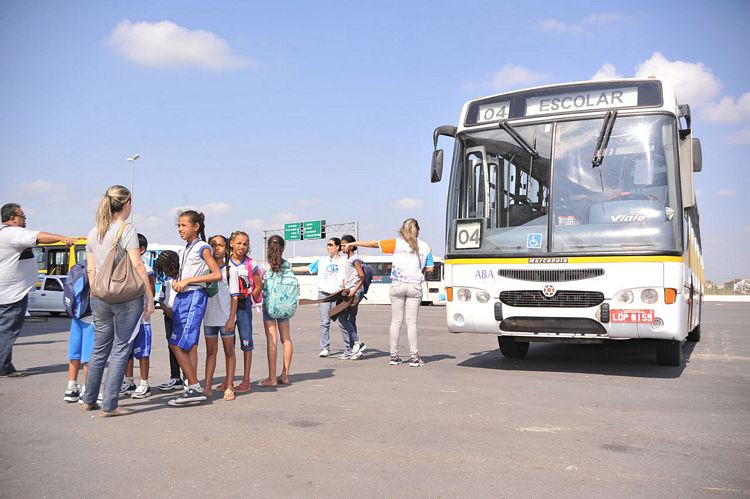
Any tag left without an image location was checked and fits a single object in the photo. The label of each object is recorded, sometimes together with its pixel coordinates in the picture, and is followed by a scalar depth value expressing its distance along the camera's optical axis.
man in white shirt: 8.01
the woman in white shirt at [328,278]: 10.55
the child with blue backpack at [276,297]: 7.48
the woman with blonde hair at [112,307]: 5.83
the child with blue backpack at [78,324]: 6.60
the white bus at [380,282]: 37.56
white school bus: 8.03
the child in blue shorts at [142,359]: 6.90
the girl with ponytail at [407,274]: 9.43
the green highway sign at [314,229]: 57.38
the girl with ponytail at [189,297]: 6.29
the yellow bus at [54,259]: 30.14
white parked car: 23.67
